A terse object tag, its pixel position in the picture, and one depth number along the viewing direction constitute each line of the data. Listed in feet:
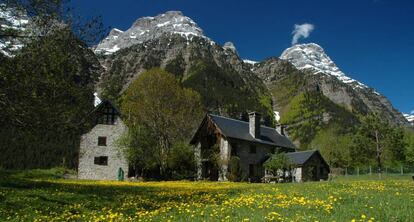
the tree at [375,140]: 212.84
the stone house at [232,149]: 186.80
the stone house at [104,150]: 178.19
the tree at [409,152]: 245.04
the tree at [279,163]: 169.89
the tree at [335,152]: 286.46
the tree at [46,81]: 50.49
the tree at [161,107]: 197.98
